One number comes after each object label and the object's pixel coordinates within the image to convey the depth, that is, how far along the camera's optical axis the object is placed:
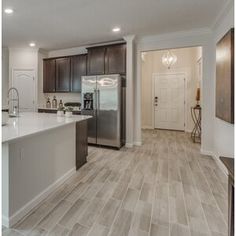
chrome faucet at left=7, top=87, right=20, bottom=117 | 5.60
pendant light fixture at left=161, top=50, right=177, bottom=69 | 5.93
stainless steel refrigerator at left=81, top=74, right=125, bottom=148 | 4.53
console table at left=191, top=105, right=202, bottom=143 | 5.62
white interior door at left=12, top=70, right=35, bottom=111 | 5.89
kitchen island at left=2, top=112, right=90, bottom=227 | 1.86
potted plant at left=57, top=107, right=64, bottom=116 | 3.63
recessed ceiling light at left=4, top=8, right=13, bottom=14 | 3.23
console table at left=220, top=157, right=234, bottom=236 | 1.17
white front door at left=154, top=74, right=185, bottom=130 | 6.96
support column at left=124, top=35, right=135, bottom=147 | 4.62
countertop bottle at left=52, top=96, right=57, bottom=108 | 6.22
